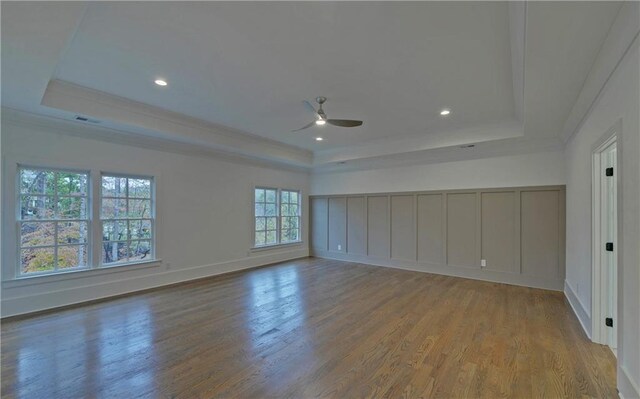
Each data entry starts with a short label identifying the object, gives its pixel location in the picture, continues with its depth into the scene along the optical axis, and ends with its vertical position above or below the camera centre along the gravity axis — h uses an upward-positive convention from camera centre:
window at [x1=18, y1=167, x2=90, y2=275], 3.84 -0.28
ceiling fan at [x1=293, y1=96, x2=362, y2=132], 3.79 +1.09
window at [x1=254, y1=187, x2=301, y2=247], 7.06 -0.45
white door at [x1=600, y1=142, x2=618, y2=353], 2.82 -0.39
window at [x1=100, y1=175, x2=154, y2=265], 4.59 -0.31
